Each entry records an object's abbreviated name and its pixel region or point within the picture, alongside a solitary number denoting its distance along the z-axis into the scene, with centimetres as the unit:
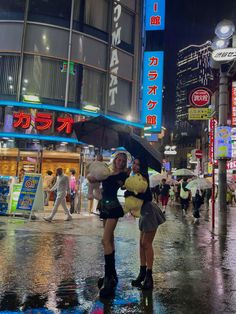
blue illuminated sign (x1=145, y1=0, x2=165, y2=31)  2417
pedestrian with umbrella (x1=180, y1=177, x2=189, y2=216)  1756
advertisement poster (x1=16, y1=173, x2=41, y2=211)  1273
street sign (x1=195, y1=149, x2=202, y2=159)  1971
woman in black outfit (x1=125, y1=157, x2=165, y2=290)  525
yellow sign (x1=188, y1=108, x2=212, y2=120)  1727
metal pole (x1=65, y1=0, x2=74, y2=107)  1881
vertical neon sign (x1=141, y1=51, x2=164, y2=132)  2297
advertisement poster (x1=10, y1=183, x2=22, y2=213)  1345
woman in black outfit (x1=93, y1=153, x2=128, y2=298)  512
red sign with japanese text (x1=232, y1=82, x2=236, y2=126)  2614
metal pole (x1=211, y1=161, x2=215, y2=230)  1201
